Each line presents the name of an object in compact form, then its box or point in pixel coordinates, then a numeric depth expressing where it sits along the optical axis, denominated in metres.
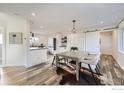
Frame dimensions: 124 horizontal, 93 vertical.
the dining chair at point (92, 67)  1.43
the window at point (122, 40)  2.34
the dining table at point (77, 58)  1.52
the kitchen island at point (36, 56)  2.41
